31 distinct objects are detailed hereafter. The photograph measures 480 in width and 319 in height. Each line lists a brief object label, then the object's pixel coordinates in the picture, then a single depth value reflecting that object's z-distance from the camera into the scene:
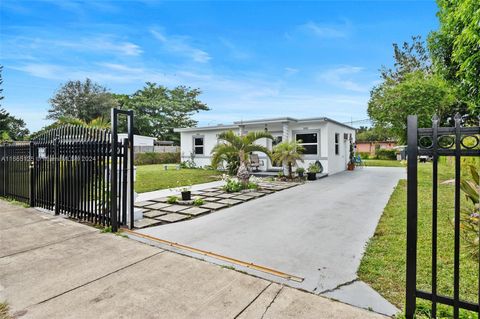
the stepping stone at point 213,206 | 6.37
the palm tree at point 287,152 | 11.42
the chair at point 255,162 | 15.18
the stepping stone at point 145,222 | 4.84
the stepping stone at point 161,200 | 7.09
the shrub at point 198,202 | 6.61
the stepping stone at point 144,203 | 6.55
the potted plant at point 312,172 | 11.77
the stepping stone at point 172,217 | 5.20
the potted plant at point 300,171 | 12.38
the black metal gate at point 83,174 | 4.62
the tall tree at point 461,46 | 4.81
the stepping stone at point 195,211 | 5.77
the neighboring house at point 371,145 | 35.50
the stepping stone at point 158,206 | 6.35
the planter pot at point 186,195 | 6.93
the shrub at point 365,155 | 29.38
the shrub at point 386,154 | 27.67
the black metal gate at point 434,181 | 1.86
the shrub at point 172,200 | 6.84
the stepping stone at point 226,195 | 7.88
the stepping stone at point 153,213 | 5.57
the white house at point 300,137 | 13.41
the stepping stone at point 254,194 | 8.06
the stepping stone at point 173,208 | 6.00
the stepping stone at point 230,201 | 6.91
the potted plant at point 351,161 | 16.61
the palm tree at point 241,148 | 9.16
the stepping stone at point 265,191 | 8.63
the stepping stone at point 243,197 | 7.48
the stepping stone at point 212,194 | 8.19
